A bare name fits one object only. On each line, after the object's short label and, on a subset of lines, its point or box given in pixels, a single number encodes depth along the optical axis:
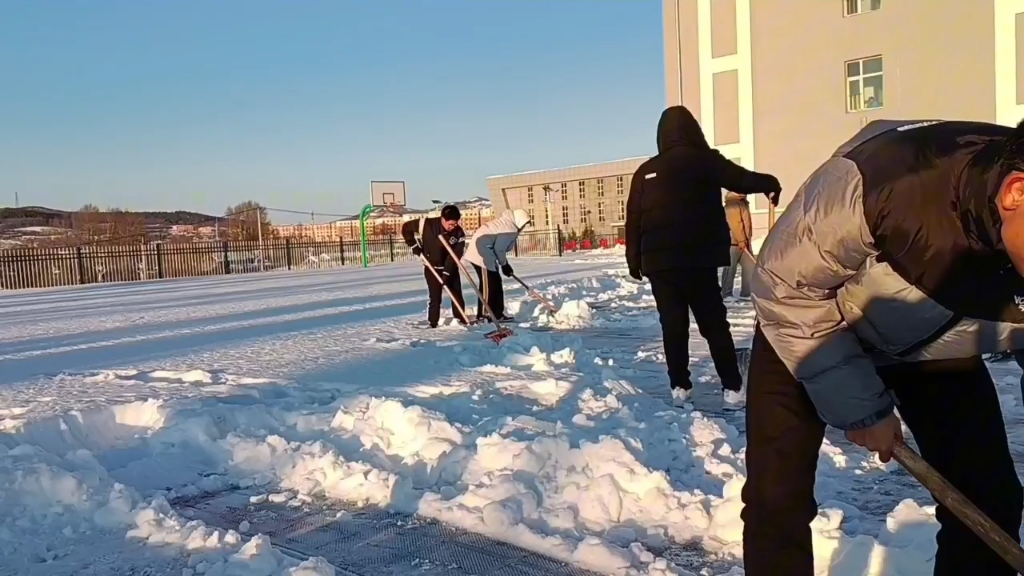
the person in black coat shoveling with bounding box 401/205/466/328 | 9.13
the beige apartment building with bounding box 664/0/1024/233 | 19.66
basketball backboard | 39.22
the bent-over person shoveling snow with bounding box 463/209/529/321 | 9.12
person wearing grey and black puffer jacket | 1.56
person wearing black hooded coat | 4.54
